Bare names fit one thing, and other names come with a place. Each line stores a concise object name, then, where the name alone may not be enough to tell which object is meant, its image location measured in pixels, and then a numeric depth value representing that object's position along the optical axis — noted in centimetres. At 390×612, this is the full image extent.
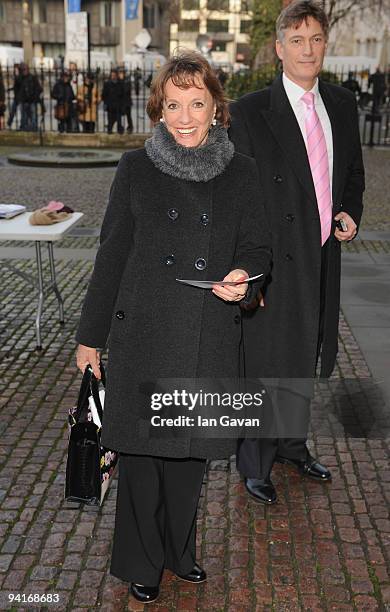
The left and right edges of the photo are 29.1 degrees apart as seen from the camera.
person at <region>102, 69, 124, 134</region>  1931
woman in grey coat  245
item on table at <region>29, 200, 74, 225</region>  529
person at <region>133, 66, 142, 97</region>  2345
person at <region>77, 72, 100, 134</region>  1955
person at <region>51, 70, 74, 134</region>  1912
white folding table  510
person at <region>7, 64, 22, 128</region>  1949
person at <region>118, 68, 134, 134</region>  1952
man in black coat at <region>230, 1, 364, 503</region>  328
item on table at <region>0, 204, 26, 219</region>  558
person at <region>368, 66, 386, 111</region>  2004
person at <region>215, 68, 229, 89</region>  2242
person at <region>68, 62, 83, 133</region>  1975
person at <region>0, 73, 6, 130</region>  1935
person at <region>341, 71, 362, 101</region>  2142
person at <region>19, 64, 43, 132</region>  1934
